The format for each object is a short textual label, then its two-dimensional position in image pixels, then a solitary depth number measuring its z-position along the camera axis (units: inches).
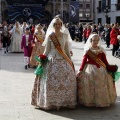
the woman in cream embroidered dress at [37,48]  403.2
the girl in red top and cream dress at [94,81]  220.8
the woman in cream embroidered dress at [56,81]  215.6
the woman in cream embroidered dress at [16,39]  585.3
